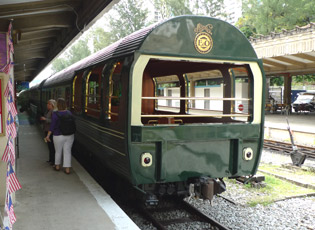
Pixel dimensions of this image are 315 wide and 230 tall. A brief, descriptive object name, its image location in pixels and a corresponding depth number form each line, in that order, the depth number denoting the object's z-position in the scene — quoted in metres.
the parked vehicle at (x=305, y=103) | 28.56
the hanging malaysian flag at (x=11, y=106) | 3.81
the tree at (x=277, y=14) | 35.44
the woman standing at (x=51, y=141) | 7.76
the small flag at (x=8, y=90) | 3.76
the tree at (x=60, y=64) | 66.75
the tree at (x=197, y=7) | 41.78
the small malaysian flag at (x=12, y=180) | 3.67
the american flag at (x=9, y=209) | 3.23
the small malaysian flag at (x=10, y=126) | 3.77
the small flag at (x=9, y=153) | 3.58
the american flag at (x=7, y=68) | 4.51
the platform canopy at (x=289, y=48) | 15.94
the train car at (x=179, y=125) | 4.80
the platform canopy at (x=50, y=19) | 5.18
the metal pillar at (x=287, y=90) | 27.92
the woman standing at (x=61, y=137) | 6.84
